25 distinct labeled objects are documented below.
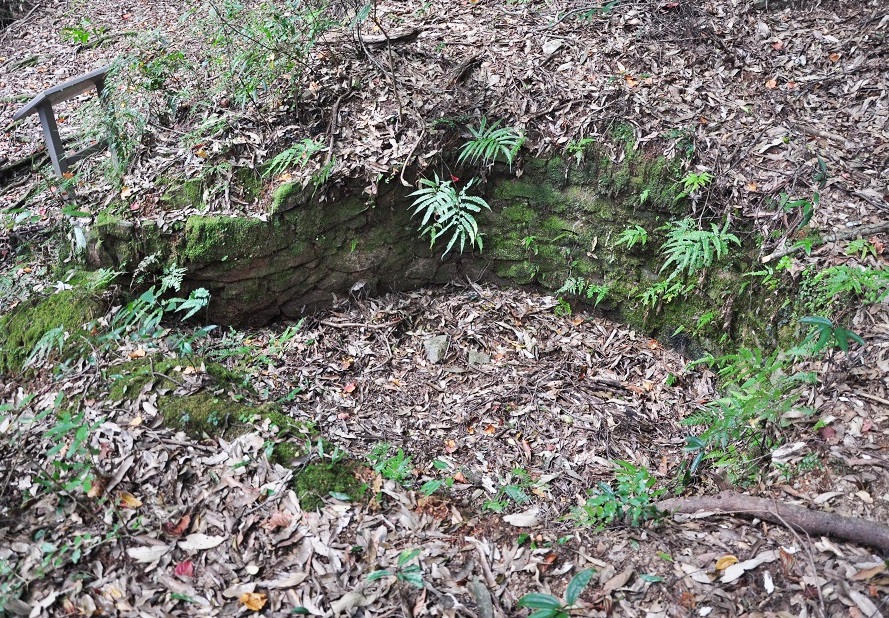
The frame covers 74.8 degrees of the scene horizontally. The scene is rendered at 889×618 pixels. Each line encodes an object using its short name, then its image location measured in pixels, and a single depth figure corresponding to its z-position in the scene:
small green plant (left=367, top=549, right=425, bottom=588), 2.68
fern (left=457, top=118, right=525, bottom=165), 4.91
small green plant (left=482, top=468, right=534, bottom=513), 3.55
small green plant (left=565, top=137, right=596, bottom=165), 4.88
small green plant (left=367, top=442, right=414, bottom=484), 3.44
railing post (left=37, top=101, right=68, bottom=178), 4.71
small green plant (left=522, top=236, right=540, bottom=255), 5.30
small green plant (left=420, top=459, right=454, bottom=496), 3.37
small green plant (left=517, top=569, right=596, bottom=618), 2.40
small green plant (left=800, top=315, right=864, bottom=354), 2.88
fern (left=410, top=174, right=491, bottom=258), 4.89
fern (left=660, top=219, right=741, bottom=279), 4.35
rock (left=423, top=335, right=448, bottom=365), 4.89
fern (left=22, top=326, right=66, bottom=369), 3.70
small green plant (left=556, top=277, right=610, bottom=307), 5.13
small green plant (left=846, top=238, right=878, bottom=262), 3.80
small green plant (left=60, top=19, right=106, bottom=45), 7.46
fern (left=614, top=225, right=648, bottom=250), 4.76
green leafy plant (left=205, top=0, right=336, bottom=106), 5.30
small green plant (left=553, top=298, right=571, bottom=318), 5.29
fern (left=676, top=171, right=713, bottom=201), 4.54
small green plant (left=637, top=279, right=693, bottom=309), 4.75
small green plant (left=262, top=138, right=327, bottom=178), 4.88
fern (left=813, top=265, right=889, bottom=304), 3.49
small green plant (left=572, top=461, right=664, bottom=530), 3.17
